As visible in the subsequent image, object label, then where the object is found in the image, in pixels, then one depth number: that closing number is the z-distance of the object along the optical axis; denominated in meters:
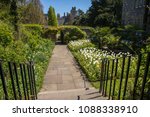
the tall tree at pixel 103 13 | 31.37
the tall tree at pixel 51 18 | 34.75
